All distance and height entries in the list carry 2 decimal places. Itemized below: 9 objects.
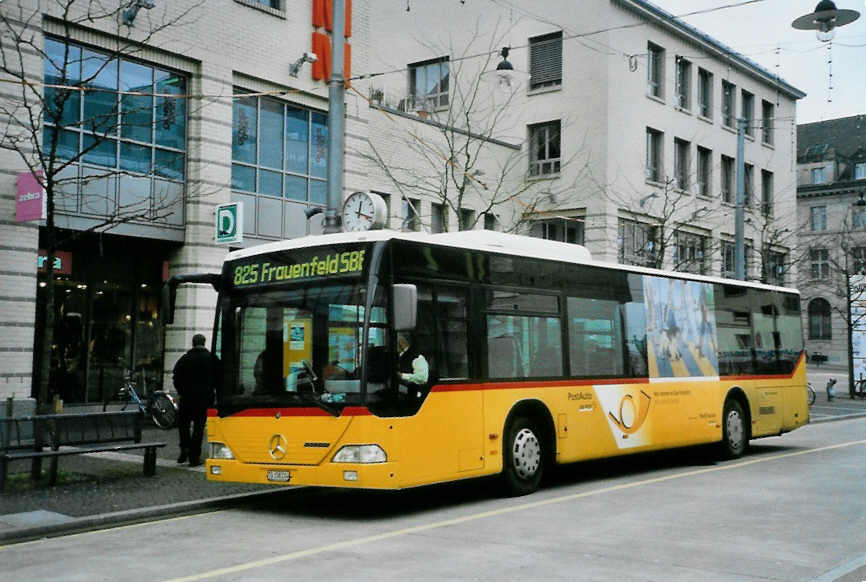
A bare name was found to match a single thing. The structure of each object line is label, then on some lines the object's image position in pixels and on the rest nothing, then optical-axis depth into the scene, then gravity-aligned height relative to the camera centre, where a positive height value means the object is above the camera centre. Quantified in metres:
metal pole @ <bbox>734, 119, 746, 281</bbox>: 25.98 +4.09
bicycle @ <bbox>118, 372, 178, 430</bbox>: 19.28 -0.86
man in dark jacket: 13.94 -0.44
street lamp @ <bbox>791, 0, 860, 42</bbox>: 16.17 +5.65
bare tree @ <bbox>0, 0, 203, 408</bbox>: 17.20 +4.92
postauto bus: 9.94 +0.03
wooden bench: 11.56 -0.89
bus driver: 10.10 -0.02
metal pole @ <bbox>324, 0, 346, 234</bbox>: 13.98 +3.43
